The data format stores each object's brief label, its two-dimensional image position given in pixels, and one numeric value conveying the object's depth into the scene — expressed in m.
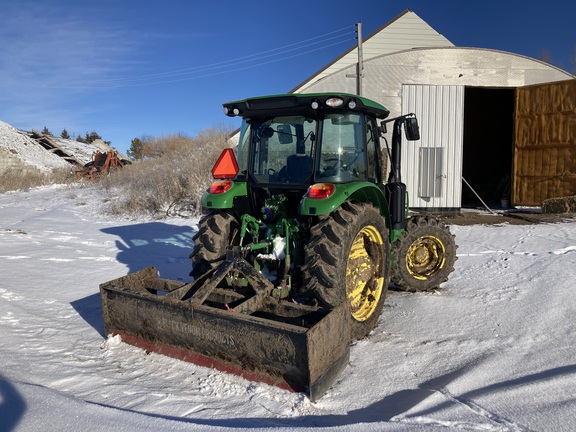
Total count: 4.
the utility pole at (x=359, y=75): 11.57
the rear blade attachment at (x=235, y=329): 2.92
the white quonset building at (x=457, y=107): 11.73
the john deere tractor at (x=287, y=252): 3.09
